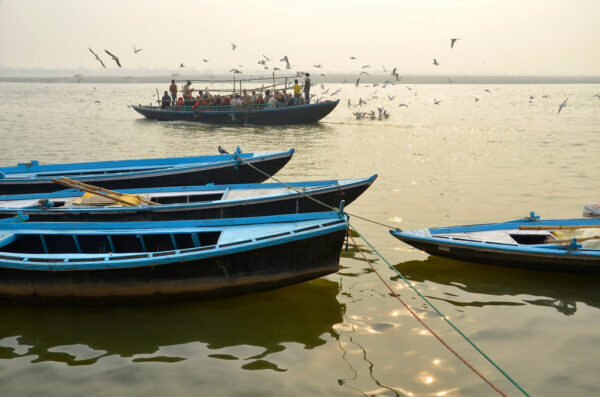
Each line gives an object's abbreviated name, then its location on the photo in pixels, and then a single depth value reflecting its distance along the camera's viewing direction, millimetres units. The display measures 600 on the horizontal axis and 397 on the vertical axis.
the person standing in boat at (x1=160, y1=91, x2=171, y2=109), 33469
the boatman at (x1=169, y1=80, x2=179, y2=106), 32750
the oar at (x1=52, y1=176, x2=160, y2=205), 9620
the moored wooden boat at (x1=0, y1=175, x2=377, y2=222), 9469
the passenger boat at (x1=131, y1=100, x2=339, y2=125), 30828
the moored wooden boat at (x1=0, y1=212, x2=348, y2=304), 7531
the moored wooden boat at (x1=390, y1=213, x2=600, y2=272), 8344
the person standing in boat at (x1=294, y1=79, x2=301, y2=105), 32031
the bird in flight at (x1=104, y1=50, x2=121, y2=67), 17298
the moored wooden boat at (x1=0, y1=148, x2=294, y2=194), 12281
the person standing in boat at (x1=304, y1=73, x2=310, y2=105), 31919
